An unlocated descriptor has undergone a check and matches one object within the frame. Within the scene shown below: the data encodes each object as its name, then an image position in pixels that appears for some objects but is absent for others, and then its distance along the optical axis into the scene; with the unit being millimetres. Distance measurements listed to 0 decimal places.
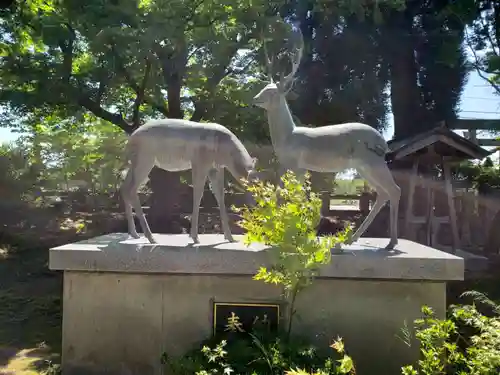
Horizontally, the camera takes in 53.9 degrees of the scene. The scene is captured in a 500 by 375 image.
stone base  4449
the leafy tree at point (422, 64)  11773
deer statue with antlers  4719
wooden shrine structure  10203
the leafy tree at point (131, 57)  8688
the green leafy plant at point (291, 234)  3703
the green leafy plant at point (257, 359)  3715
